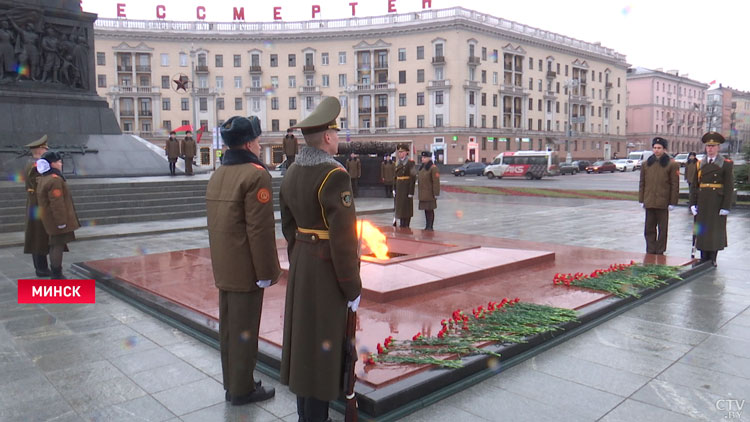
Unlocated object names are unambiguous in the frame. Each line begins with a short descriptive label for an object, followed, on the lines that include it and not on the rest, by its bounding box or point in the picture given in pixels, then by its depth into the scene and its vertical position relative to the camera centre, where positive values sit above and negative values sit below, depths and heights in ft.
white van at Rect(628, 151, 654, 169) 187.21 +3.06
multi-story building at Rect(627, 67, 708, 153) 291.58 +31.60
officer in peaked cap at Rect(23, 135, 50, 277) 23.82 -2.82
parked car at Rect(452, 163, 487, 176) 155.12 -1.27
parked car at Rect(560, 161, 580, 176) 161.27 -1.05
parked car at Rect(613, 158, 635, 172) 179.42 -0.10
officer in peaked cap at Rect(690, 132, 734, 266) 25.94 -1.71
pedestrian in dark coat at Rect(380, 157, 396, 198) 72.74 -0.74
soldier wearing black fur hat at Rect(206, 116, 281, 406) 11.61 -1.72
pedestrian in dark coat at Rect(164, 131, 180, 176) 63.64 +2.06
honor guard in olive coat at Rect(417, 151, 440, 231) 38.17 -1.24
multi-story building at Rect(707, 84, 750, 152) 349.82 +37.09
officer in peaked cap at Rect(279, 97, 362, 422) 10.20 -1.94
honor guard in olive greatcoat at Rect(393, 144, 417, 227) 38.81 -1.45
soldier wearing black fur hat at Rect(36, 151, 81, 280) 22.68 -1.61
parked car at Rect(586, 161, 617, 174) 169.48 -0.70
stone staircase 42.63 -3.02
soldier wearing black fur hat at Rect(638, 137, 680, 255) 27.30 -1.37
